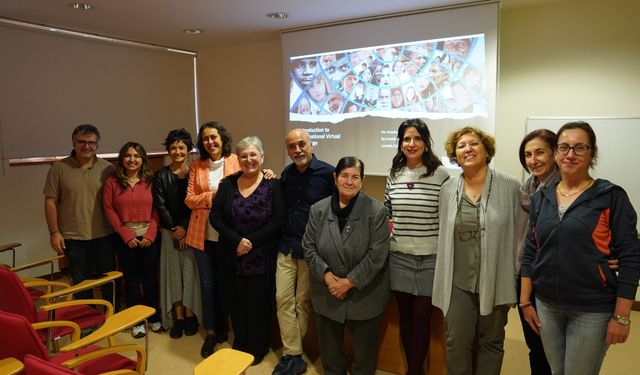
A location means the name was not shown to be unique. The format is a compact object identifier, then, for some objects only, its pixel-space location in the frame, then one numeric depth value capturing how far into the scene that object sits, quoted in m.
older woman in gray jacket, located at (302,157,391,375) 2.20
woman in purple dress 2.60
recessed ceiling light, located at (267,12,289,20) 4.16
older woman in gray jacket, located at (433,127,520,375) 1.96
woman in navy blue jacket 1.60
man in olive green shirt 3.07
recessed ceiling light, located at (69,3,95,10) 3.72
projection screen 3.90
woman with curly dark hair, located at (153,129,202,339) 3.03
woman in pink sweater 3.04
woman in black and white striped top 2.19
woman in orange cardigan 2.88
